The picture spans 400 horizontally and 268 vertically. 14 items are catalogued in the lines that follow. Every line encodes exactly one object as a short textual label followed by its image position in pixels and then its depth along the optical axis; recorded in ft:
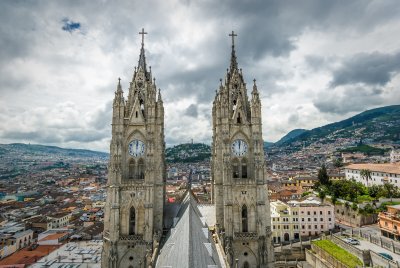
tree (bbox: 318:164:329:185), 305.75
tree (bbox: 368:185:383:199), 242.82
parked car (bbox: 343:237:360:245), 174.49
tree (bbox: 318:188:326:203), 260.42
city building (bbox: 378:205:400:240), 174.19
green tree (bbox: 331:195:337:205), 246.06
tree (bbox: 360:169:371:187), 327.26
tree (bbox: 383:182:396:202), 240.10
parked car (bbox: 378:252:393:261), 148.15
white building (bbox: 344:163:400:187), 304.09
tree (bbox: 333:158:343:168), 541.01
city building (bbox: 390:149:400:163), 507.63
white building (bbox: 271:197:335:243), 226.58
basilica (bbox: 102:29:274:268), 105.81
